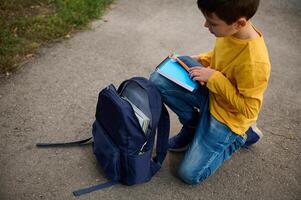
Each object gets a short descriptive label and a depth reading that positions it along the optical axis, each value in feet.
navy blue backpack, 6.32
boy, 5.76
